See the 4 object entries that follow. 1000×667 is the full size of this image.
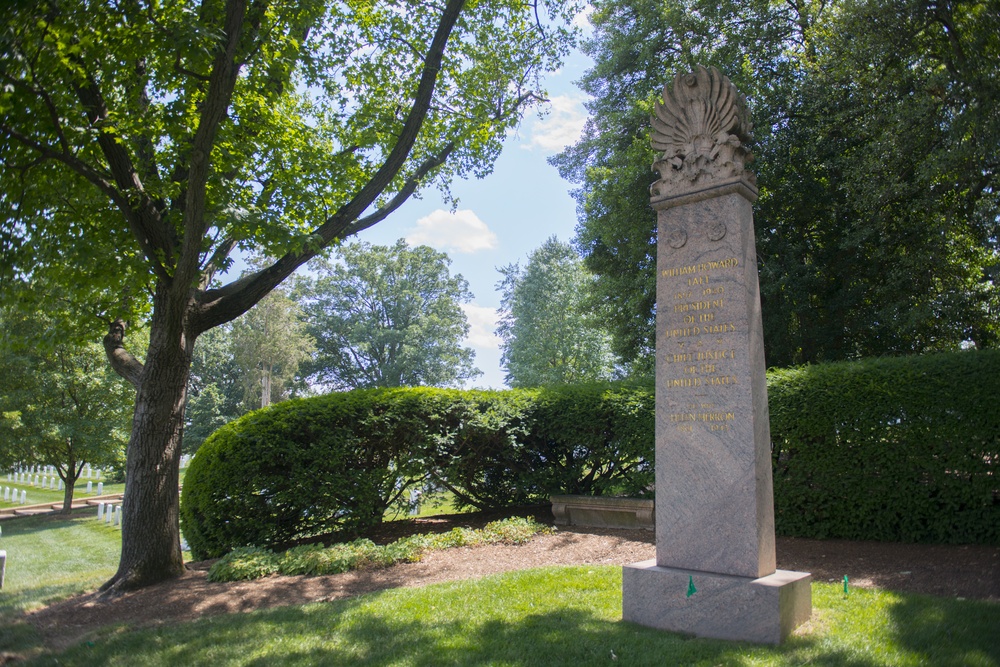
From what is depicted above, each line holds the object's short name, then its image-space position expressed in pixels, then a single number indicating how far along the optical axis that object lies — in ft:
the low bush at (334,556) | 27.96
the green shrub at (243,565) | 27.55
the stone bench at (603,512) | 35.40
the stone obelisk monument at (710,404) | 17.48
